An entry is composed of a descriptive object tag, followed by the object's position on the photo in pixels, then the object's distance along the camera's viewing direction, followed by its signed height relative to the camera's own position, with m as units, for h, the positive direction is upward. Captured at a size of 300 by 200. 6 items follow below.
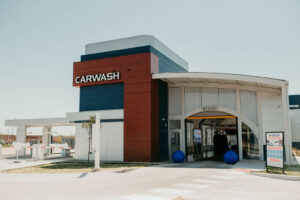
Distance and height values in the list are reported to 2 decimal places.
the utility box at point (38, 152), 23.00 -1.61
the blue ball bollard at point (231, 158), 18.06 -1.62
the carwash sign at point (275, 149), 13.46 -0.82
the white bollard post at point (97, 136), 16.60 -0.26
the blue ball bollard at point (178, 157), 19.72 -1.71
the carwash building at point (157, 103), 20.20 +2.08
